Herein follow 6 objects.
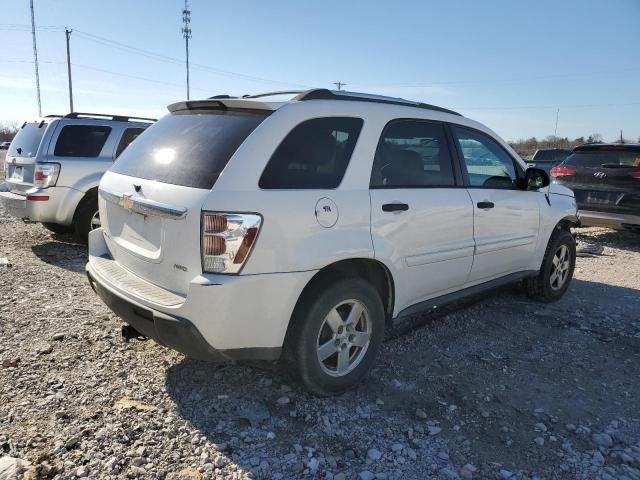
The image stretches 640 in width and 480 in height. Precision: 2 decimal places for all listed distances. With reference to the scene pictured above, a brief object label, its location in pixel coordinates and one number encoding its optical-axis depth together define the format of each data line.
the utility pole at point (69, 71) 45.28
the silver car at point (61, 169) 6.78
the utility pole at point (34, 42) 42.66
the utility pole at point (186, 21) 52.12
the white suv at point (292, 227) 2.71
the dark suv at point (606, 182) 8.24
